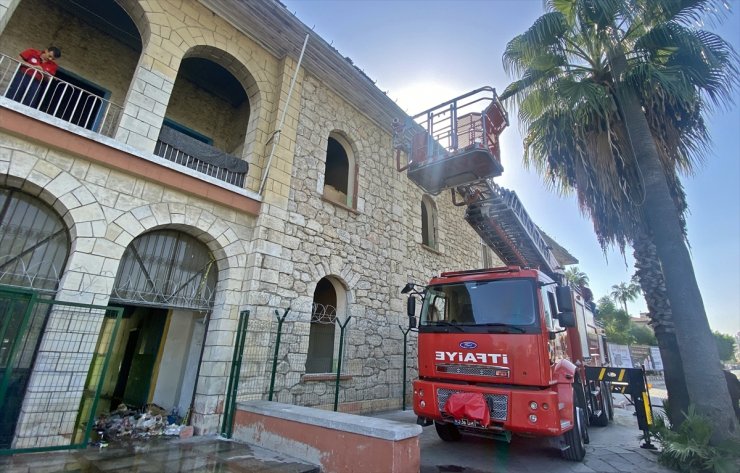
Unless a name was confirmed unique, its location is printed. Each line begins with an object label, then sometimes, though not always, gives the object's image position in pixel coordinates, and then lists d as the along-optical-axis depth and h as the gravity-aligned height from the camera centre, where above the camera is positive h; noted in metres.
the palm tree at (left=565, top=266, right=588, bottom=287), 41.56 +9.92
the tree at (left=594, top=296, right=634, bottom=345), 33.31 +3.97
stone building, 4.61 +2.14
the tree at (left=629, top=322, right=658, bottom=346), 36.27 +2.81
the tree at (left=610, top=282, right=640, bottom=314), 47.78 +9.16
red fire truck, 4.59 +0.26
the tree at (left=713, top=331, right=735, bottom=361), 43.00 +2.65
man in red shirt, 5.19 +3.99
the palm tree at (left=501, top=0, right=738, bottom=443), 6.28 +4.92
